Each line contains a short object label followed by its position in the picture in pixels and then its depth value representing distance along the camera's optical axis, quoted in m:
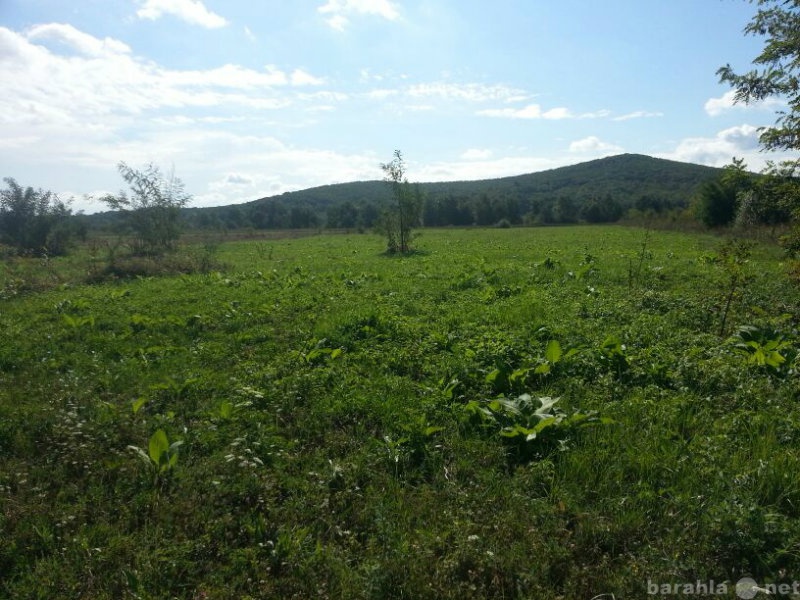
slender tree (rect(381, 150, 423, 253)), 25.36
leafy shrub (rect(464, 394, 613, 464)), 4.55
